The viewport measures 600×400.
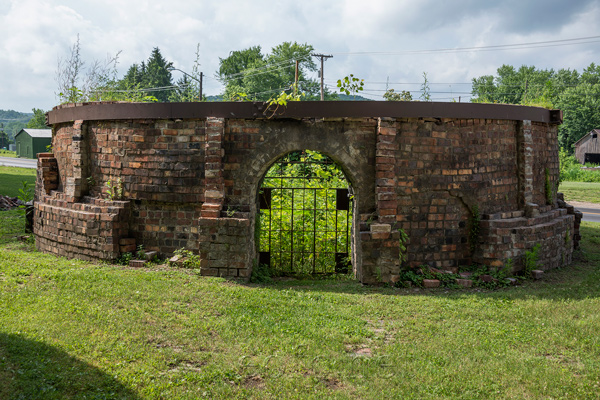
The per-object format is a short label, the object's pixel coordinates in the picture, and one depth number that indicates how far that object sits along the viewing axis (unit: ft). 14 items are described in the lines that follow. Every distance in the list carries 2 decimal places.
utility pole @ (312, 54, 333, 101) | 98.63
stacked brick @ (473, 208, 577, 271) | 24.34
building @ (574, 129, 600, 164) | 138.51
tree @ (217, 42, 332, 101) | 125.49
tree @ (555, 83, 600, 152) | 148.36
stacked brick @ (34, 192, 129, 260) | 24.63
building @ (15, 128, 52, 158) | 163.31
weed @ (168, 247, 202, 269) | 24.14
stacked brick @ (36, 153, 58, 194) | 28.99
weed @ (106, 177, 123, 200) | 25.23
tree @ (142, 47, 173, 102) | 157.48
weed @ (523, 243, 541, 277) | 24.95
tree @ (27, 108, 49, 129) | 214.16
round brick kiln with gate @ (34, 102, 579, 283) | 22.82
